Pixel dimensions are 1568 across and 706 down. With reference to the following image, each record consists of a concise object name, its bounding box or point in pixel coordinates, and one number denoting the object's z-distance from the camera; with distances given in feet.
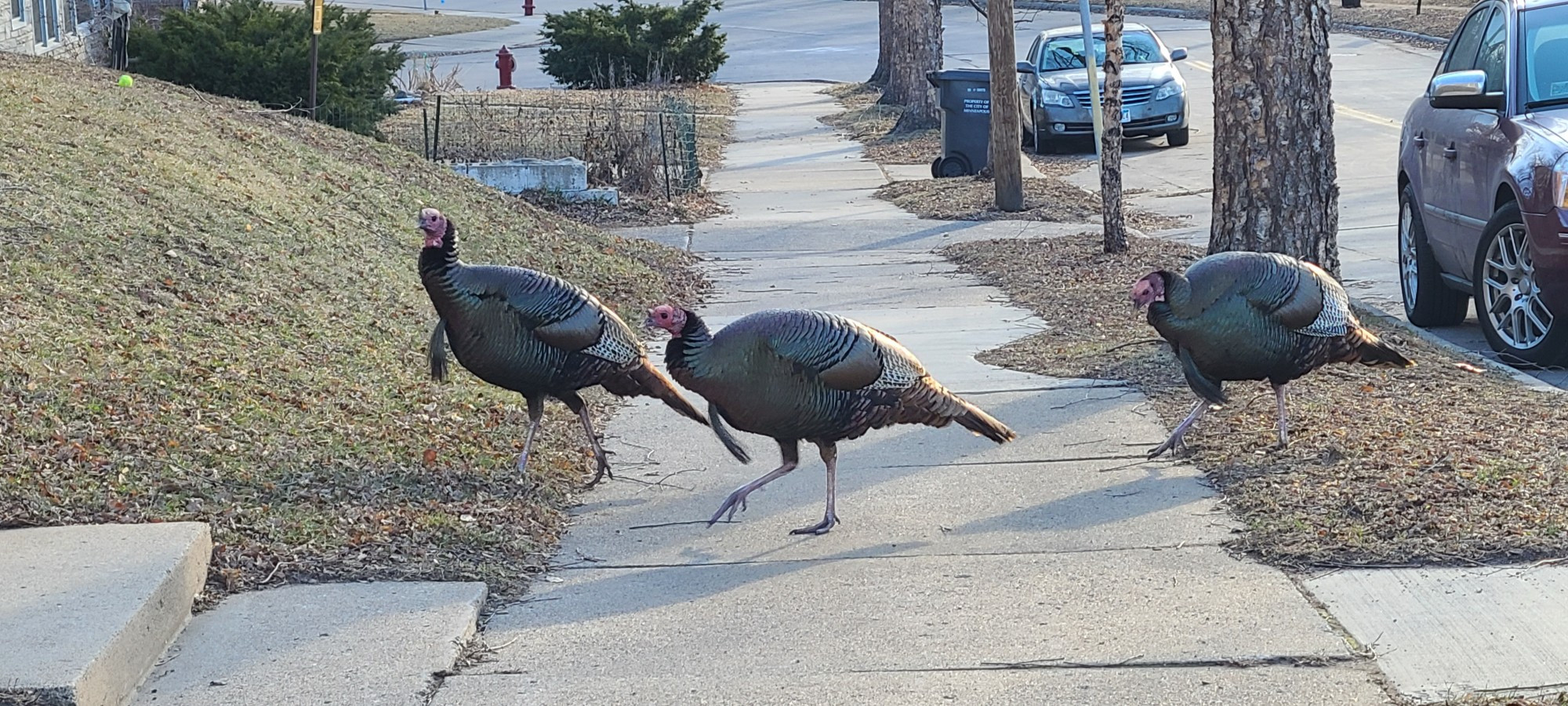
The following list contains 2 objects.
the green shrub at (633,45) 97.35
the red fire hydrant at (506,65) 102.78
